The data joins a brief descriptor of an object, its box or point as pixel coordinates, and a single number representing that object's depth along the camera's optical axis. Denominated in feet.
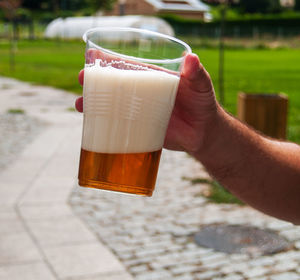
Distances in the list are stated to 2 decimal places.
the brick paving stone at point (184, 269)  14.86
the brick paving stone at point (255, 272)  14.74
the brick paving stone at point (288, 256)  15.82
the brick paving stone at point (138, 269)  14.87
